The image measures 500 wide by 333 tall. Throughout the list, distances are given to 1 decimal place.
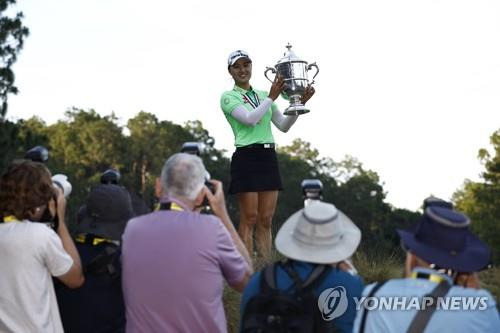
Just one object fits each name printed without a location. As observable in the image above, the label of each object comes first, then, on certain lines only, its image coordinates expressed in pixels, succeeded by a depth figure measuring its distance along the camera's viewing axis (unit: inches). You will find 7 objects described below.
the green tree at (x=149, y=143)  2549.2
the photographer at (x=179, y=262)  153.9
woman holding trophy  279.0
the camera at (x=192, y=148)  179.6
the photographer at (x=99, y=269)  170.2
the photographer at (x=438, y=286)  121.0
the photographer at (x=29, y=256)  160.9
